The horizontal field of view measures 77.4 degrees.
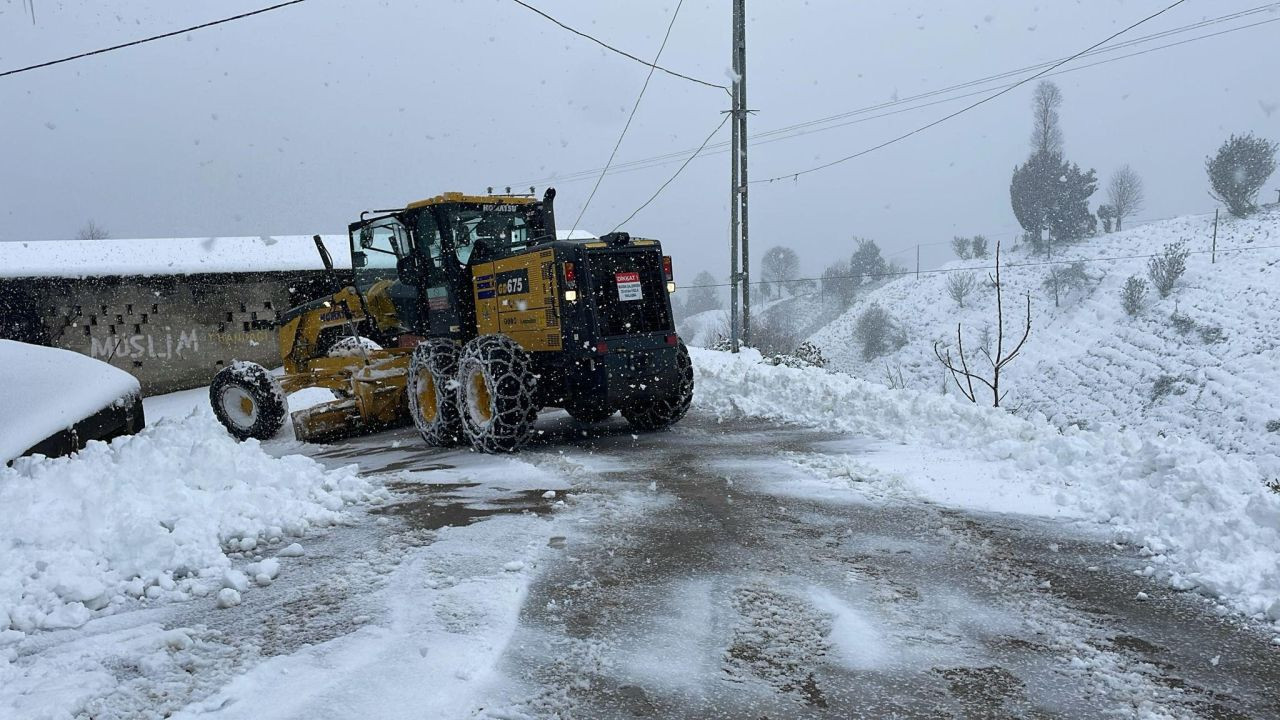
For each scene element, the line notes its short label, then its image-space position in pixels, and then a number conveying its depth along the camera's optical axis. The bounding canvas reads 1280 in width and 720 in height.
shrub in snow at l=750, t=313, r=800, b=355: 46.49
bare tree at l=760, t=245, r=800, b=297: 121.94
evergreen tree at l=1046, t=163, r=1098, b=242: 63.97
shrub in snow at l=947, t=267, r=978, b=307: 57.31
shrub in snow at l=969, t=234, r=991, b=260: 69.88
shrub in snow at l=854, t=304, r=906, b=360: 55.44
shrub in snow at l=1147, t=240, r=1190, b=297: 44.59
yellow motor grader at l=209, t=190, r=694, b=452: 7.87
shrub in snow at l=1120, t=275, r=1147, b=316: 44.12
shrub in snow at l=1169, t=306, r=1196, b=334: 39.88
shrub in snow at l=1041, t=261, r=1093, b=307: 51.47
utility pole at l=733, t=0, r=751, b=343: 17.17
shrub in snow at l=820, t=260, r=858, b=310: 81.31
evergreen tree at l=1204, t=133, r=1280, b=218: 51.88
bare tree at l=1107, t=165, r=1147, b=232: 65.75
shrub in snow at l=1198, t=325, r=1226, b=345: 37.84
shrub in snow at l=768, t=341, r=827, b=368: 16.67
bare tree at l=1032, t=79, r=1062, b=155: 68.69
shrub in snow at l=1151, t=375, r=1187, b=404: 34.38
